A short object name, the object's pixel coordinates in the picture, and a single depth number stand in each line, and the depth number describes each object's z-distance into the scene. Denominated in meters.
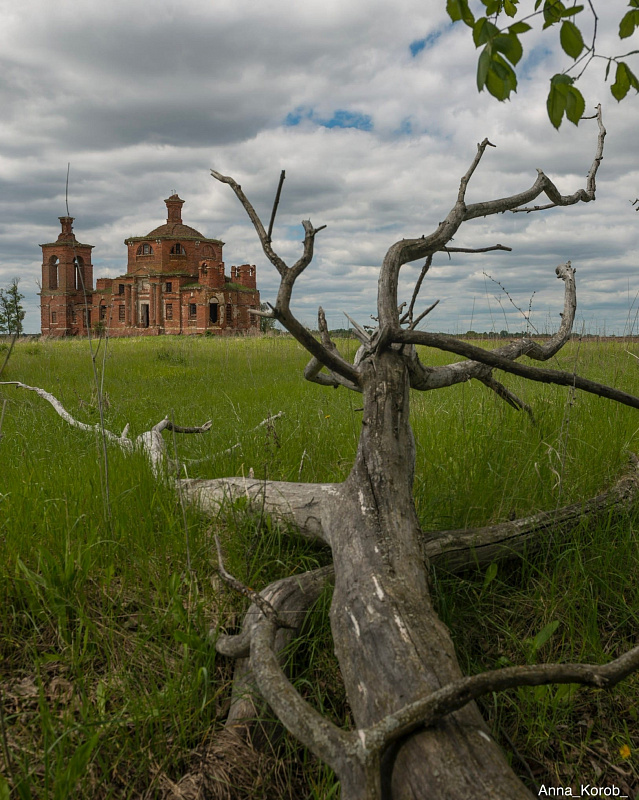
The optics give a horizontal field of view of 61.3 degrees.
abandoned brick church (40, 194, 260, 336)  49.47
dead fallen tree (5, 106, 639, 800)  1.39
